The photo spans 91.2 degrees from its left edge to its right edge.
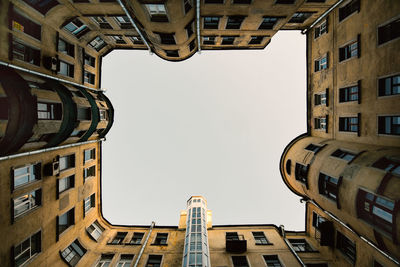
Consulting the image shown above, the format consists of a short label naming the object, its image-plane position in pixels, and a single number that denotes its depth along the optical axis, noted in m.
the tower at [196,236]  17.16
